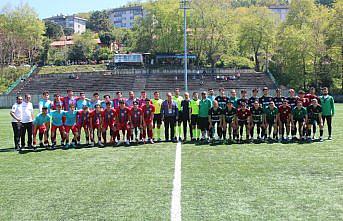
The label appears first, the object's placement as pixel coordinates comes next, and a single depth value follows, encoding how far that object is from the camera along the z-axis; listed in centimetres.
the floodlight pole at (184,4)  3422
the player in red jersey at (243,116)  1459
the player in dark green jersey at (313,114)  1474
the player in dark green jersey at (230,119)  1464
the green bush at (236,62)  7312
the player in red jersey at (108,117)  1466
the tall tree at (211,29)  7356
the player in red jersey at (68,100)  1545
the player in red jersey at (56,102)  1487
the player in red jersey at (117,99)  1551
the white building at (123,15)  17120
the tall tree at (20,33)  7638
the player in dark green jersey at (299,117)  1452
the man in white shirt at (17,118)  1410
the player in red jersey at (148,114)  1488
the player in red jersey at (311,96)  1518
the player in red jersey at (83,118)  1468
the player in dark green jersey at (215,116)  1466
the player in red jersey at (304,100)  1505
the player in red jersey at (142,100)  1508
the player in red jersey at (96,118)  1471
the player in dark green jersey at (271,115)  1461
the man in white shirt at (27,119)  1423
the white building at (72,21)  15862
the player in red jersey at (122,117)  1469
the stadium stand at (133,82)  6109
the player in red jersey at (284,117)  1464
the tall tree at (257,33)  7031
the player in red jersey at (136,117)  1477
